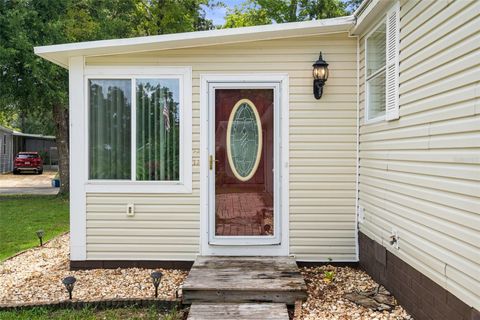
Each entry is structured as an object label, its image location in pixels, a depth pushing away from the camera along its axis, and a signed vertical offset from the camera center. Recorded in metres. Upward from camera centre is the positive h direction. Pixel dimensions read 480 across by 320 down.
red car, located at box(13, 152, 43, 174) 21.41 -0.36
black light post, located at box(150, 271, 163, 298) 3.43 -1.06
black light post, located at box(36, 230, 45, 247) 5.45 -1.06
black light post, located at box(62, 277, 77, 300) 3.38 -1.07
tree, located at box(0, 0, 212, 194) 9.54 +3.09
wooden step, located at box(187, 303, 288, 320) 3.08 -1.23
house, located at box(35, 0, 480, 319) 4.29 +0.07
